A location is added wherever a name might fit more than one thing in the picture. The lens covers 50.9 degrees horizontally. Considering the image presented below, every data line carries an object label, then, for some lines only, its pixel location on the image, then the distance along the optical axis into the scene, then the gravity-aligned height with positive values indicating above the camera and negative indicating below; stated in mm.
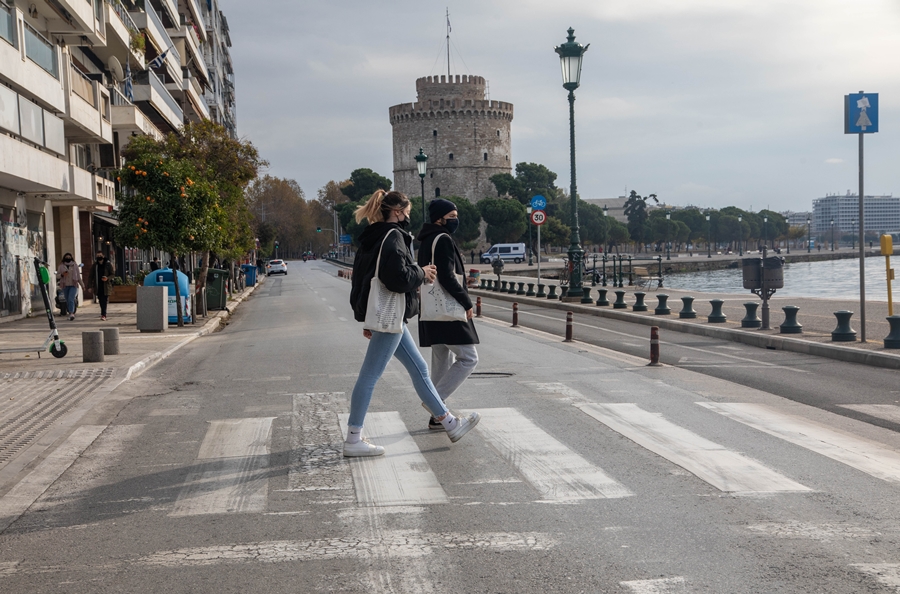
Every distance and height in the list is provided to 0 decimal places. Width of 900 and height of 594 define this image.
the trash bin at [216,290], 29453 -1147
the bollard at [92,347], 13289 -1264
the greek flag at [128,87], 36231 +6658
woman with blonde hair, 6293 -211
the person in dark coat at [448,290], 7109 -335
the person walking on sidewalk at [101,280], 24812 -620
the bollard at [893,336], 12648 -1371
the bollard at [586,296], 27000 -1535
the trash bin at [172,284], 22908 -727
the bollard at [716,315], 18344 -1474
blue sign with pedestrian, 13352 +1734
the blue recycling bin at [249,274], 57194 -1336
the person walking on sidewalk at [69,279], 23703 -542
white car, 81812 -1349
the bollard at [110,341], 14312 -1287
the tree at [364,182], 147875 +10580
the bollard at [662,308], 21250 -1524
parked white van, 94250 -602
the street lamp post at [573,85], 25344 +4392
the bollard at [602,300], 25591 -1575
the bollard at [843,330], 13828 -1391
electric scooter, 13298 -1172
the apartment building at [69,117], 22172 +4106
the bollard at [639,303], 23141 -1521
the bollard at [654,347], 11977 -1346
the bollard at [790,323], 15406 -1409
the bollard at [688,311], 19844 -1495
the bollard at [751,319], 16797 -1440
